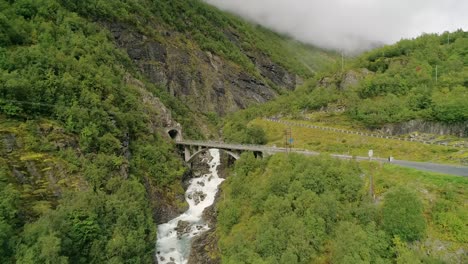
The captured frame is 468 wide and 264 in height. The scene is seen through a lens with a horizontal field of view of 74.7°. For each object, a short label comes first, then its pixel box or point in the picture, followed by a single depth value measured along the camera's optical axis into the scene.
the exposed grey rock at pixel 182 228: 50.84
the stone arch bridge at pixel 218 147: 56.02
